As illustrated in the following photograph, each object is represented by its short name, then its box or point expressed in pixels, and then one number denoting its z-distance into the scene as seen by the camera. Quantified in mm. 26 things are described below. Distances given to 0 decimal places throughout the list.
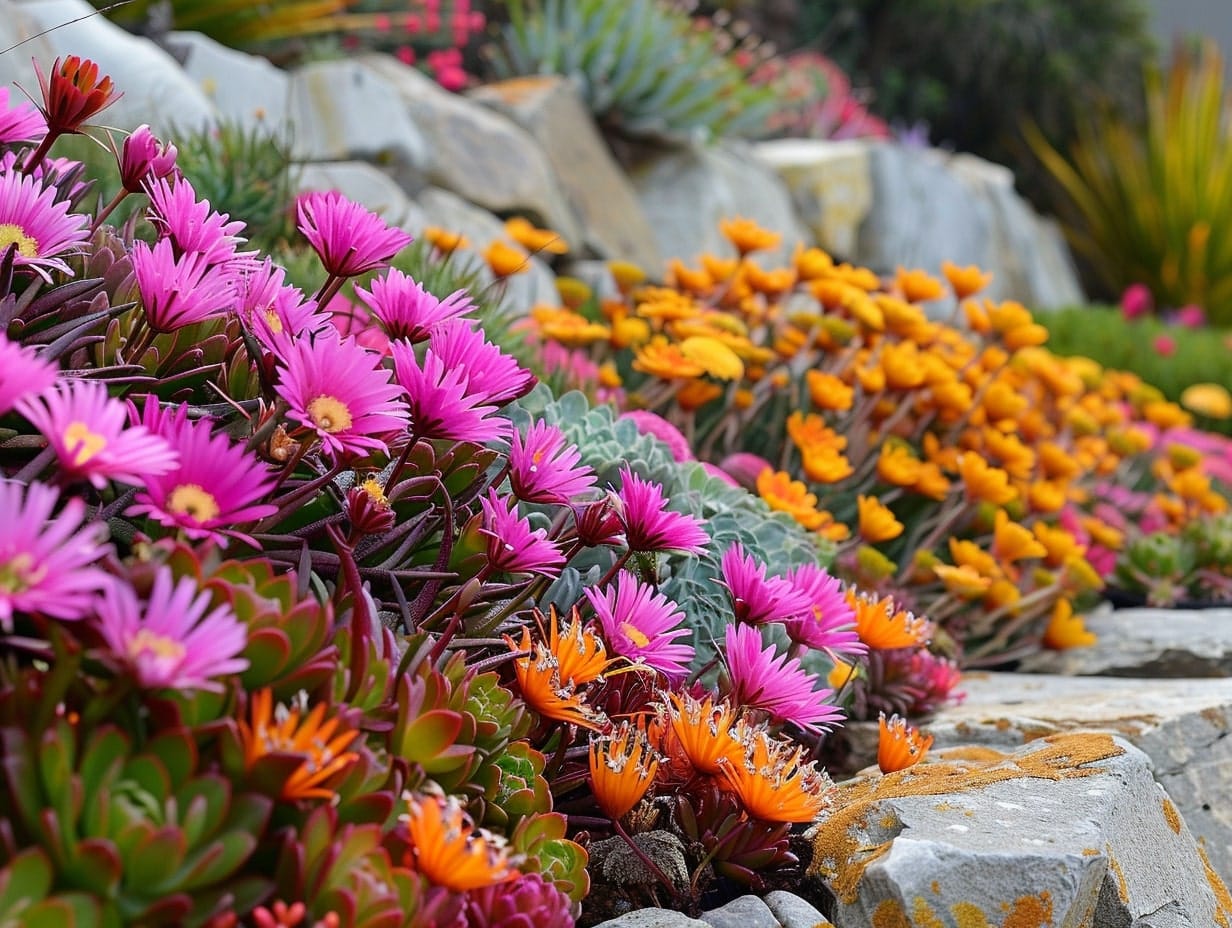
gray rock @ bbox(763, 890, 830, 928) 1324
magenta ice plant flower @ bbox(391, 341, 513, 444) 1164
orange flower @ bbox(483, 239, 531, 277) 2758
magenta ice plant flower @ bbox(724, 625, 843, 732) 1376
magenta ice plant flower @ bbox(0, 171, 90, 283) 1214
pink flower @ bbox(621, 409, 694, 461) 2191
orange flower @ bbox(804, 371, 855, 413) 2674
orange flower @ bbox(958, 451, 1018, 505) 2686
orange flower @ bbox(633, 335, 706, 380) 2334
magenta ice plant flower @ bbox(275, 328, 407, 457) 1055
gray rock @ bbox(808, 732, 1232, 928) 1294
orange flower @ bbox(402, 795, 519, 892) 949
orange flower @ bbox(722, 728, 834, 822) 1271
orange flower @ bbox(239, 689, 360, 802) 883
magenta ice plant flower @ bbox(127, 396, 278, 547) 982
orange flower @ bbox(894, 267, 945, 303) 3066
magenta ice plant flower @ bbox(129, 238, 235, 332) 1171
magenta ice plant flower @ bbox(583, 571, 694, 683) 1314
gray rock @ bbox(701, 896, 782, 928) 1293
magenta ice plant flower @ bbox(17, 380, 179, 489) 873
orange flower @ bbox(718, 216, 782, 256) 2984
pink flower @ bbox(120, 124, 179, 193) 1318
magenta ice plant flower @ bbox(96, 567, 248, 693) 822
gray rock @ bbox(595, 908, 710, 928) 1236
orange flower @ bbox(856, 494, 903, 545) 2335
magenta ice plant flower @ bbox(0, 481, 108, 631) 804
